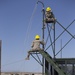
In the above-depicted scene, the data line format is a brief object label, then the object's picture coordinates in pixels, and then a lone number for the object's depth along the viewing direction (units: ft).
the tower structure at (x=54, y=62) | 38.22
